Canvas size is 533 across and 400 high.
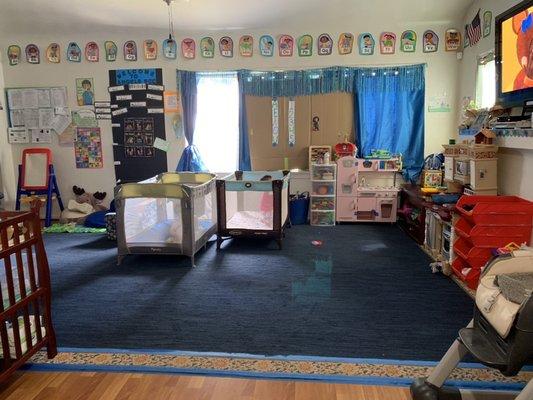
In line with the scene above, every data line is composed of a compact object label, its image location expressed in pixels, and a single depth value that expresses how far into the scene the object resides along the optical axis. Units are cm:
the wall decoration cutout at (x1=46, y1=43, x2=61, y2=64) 542
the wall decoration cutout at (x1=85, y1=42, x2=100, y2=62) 538
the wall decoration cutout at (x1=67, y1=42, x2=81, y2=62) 540
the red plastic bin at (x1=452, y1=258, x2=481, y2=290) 299
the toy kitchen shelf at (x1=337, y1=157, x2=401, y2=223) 508
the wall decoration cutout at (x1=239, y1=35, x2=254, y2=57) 523
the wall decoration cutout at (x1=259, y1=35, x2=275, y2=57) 521
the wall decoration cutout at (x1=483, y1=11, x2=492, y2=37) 409
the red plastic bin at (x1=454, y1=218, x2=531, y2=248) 292
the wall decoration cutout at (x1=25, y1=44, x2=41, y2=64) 543
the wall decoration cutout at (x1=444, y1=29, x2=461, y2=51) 494
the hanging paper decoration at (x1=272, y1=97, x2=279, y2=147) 534
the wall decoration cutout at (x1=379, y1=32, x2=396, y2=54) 507
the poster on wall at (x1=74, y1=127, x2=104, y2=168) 560
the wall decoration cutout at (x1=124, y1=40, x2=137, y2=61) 534
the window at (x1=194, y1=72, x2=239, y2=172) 542
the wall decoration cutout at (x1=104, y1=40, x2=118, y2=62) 536
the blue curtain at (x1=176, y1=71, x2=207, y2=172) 534
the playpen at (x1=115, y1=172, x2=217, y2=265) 363
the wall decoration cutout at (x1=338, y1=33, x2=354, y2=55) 512
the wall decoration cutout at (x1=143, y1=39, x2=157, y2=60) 532
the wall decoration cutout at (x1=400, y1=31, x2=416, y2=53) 505
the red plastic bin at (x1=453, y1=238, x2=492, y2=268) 296
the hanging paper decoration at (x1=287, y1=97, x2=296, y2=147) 532
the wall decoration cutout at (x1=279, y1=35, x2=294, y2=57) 520
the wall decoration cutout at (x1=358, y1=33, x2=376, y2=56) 510
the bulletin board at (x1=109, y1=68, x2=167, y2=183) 542
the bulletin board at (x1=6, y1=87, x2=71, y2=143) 554
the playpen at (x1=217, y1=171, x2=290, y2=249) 414
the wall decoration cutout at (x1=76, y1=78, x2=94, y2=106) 548
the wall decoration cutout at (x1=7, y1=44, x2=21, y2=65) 545
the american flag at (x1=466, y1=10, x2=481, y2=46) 439
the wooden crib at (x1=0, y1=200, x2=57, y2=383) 196
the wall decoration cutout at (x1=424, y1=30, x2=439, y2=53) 501
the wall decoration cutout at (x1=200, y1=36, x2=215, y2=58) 528
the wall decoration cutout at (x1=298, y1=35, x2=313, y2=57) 518
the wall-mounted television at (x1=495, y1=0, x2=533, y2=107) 290
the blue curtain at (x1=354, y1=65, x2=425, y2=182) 511
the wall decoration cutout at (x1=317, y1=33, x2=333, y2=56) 516
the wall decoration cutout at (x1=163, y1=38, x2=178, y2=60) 532
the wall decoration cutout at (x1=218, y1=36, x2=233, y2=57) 526
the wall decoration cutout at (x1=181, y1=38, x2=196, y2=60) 530
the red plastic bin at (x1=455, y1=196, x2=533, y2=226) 290
